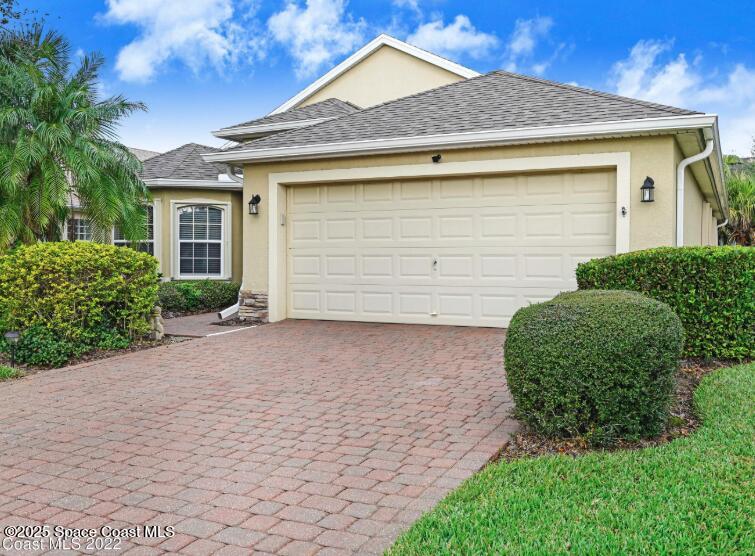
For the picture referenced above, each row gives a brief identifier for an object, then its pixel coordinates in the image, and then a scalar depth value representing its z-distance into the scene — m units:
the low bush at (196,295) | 13.65
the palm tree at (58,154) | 10.05
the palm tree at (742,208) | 21.05
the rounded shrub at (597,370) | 4.37
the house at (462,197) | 9.23
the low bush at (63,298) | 8.20
